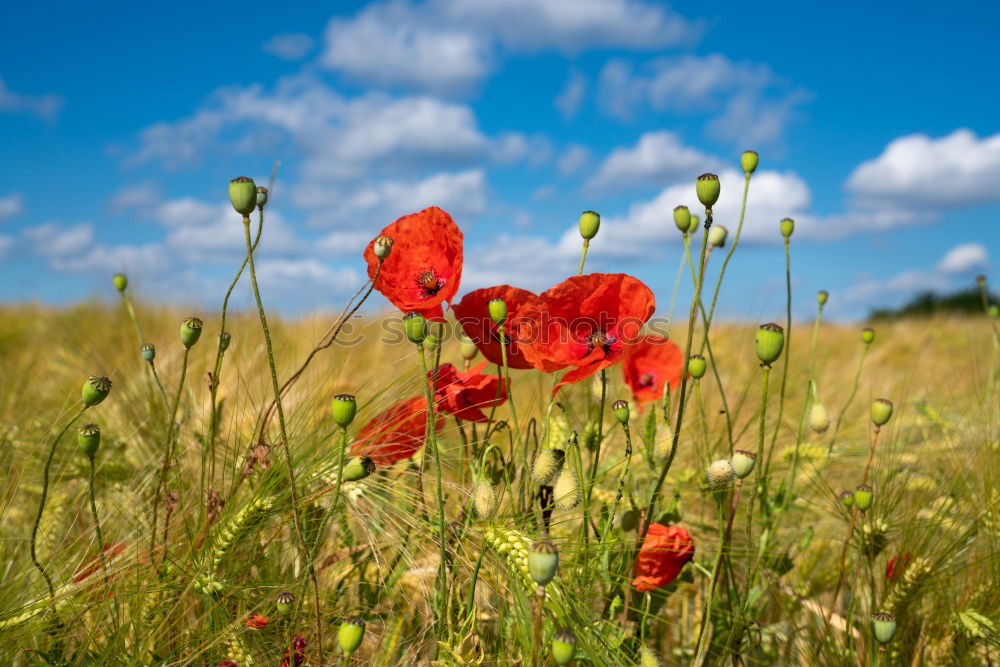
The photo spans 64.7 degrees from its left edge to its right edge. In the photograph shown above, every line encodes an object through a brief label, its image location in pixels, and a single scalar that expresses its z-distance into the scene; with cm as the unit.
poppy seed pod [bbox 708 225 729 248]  133
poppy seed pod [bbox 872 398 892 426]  119
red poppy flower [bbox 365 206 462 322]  111
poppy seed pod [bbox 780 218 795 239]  139
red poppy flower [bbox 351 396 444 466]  107
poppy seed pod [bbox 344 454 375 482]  91
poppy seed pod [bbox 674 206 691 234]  106
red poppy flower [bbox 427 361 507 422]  106
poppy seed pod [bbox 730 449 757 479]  89
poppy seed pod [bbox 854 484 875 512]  103
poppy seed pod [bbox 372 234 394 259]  89
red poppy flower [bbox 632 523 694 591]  104
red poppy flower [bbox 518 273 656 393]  101
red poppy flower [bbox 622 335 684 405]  152
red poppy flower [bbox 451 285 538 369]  107
